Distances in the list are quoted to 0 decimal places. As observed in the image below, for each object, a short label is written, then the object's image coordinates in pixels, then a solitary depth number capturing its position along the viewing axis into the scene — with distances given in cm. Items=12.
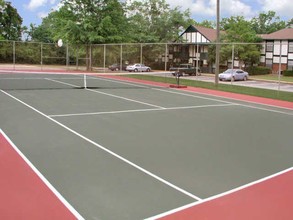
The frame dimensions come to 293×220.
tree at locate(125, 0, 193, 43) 5744
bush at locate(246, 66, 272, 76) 4803
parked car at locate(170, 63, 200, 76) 4267
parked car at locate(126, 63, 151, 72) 4019
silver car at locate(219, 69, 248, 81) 3853
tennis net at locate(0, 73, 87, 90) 2288
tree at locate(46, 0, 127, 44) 4069
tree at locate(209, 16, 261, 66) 4900
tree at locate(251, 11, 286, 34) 8682
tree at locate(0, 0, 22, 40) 7069
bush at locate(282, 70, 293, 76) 4694
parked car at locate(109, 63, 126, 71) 4028
